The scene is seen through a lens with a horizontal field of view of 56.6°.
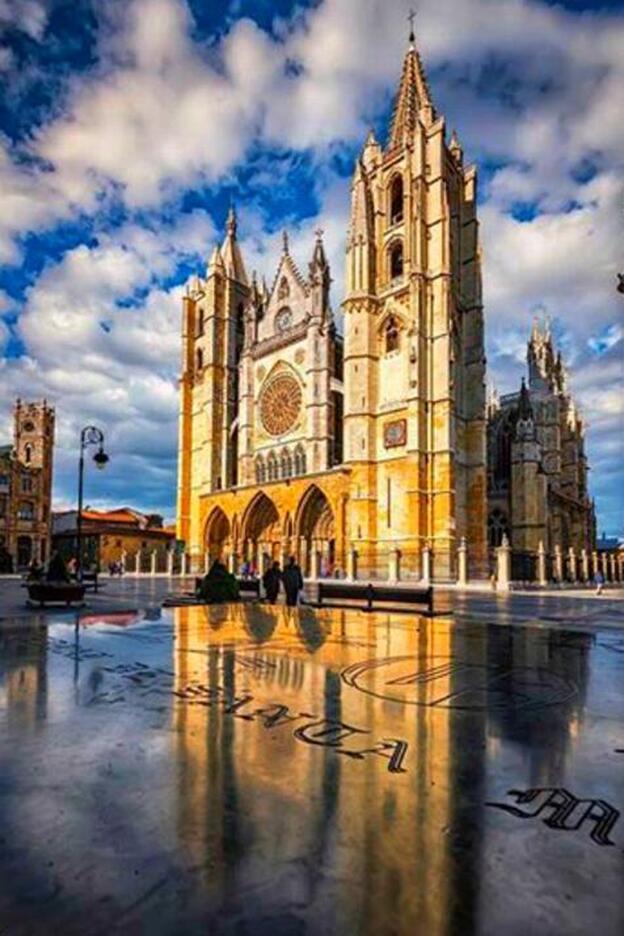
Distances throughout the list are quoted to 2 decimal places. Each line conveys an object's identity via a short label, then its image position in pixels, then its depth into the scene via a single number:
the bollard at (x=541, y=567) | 33.84
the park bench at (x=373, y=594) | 14.09
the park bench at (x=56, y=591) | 14.52
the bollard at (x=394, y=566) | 31.92
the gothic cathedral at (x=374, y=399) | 34.28
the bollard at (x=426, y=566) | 31.41
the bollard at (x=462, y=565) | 30.50
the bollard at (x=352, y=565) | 34.03
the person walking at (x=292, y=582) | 15.76
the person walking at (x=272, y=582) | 16.70
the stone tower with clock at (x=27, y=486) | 57.91
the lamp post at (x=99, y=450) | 20.58
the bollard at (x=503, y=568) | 28.45
